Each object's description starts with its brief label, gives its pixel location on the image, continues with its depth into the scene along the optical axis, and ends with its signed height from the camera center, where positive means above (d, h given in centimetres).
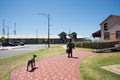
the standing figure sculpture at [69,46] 777 -55
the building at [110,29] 1360 +212
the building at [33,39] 3905 +72
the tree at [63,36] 3931 +216
